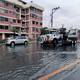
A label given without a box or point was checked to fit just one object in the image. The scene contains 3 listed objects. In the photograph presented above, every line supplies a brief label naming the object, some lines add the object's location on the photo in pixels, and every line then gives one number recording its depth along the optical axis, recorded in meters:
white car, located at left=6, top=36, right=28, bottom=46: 14.31
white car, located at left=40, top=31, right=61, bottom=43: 11.61
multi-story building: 28.31
